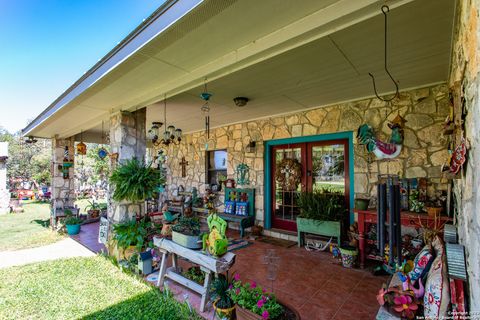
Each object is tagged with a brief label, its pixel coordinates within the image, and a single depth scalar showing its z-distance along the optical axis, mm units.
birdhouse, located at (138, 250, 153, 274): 3039
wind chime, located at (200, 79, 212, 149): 2969
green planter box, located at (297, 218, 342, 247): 3654
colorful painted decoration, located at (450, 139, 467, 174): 1259
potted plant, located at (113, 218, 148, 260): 3252
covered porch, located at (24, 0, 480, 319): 1632
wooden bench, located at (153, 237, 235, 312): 2203
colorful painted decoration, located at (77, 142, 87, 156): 5808
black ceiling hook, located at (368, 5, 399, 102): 1424
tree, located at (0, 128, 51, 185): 14016
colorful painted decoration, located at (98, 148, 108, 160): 5162
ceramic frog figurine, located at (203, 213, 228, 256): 2244
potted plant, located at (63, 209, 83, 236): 5207
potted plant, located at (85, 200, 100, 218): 6391
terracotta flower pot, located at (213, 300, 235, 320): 2064
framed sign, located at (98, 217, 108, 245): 3832
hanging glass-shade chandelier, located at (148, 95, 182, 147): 4172
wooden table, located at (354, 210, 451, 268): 2797
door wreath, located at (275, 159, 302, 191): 4488
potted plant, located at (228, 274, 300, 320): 1811
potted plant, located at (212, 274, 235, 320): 2074
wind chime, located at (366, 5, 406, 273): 1132
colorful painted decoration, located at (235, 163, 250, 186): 5207
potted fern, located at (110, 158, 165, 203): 3271
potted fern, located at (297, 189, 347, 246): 3723
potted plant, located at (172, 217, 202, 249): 2516
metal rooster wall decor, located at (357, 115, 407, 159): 3316
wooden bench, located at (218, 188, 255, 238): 4746
